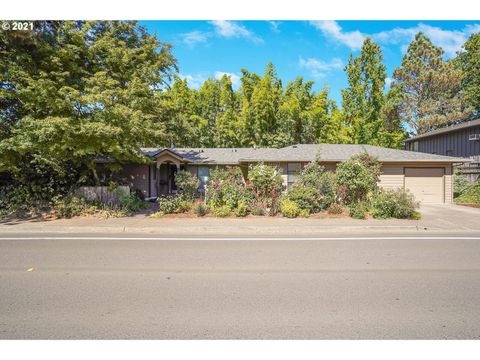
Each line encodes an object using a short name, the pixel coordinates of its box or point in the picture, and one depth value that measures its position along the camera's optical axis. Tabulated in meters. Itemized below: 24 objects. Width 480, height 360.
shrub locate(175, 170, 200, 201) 12.84
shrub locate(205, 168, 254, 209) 11.99
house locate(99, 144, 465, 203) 15.95
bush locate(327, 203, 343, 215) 11.46
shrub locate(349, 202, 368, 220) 10.67
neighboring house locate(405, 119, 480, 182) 18.91
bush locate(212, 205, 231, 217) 11.23
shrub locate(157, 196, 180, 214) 11.80
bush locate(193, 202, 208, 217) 11.39
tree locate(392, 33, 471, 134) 30.77
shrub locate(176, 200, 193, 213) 11.99
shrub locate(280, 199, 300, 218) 11.07
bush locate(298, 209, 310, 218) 11.14
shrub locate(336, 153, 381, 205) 11.99
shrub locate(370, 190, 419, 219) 10.59
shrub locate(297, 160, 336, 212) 12.02
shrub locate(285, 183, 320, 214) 11.63
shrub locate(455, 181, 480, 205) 15.74
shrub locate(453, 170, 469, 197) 18.27
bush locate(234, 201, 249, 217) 11.30
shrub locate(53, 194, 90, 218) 11.47
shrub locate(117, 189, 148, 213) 12.68
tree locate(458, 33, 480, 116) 31.40
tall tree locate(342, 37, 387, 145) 27.02
